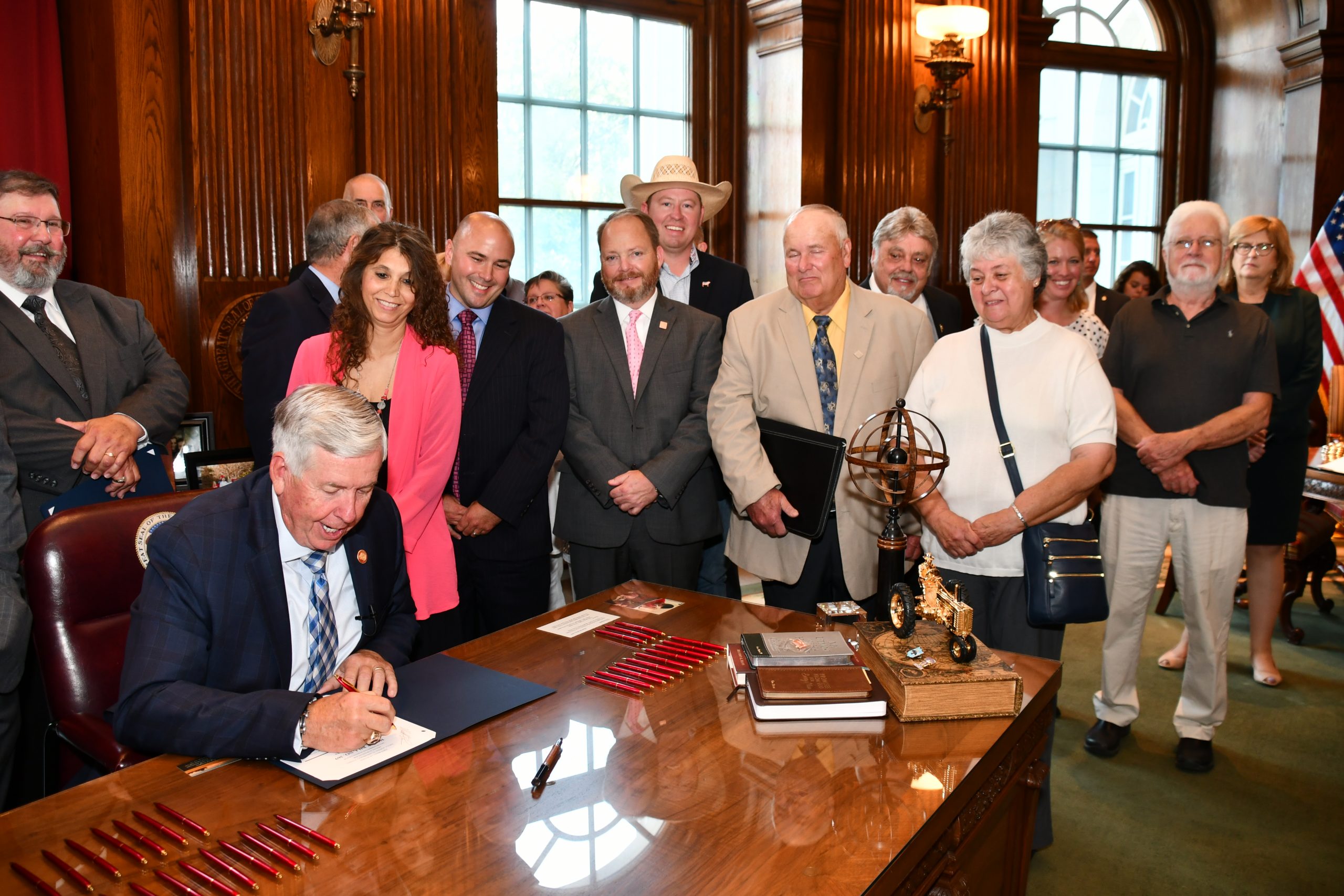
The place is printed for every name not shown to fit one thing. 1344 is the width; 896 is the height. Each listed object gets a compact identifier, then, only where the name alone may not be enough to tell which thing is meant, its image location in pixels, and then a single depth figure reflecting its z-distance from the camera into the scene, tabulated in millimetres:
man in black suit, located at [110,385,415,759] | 1587
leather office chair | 1982
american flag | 5988
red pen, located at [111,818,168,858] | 1314
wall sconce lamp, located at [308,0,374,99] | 4102
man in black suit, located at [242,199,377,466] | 3090
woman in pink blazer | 2742
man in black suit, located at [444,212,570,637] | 3096
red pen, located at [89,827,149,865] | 1305
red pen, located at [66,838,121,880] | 1273
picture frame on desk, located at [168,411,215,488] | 3764
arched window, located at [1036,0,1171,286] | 7133
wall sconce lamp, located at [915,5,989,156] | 5598
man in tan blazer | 3057
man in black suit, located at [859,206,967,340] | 4012
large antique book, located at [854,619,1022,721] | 1781
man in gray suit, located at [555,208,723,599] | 3213
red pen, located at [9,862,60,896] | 1223
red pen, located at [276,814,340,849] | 1341
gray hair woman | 2676
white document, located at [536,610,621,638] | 2232
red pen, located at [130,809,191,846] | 1346
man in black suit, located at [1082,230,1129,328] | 4387
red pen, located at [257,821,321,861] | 1312
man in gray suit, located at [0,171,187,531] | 2688
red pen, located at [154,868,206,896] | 1229
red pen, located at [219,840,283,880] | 1275
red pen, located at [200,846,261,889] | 1251
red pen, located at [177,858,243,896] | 1238
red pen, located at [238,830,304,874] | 1293
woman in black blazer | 3943
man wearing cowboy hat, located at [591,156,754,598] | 3869
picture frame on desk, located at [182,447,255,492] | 3523
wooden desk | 1301
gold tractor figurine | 1900
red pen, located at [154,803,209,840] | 1363
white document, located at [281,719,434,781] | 1540
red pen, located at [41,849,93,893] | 1242
